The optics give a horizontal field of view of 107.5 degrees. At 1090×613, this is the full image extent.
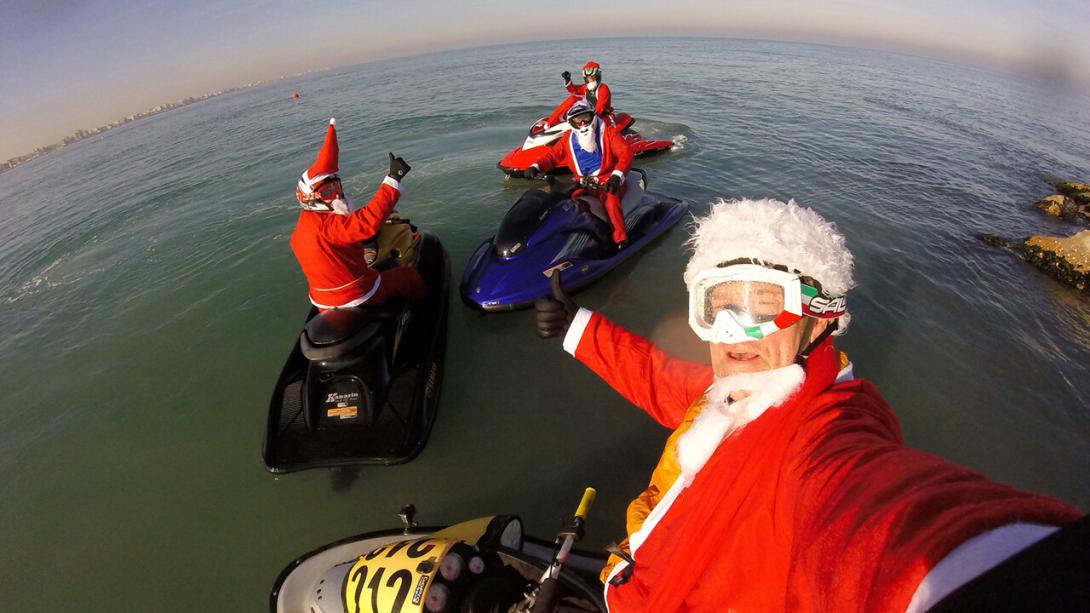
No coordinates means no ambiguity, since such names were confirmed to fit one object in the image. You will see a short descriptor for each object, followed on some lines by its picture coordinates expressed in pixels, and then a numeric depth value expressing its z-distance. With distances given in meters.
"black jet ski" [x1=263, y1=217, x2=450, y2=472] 3.49
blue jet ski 5.32
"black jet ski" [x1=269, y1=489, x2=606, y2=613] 2.10
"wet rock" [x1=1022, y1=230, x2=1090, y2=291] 6.47
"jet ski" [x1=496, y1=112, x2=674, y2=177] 10.24
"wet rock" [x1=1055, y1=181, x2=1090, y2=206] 9.97
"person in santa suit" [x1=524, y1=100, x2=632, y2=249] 6.33
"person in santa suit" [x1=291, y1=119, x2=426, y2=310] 4.03
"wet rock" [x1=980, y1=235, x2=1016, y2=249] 7.62
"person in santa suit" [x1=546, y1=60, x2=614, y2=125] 10.16
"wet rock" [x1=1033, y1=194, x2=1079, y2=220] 9.34
